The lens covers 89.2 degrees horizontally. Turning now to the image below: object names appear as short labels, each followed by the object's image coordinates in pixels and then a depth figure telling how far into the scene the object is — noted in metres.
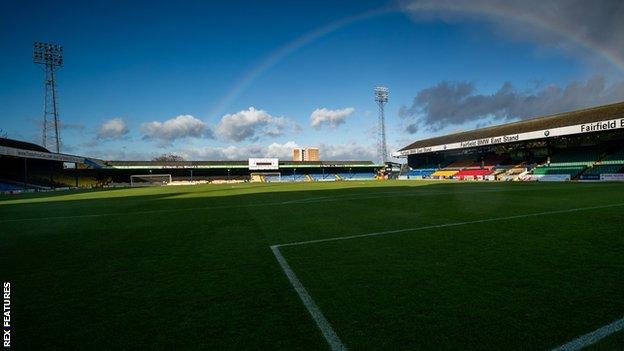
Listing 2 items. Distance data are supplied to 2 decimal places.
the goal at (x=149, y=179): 68.81
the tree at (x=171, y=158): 125.62
